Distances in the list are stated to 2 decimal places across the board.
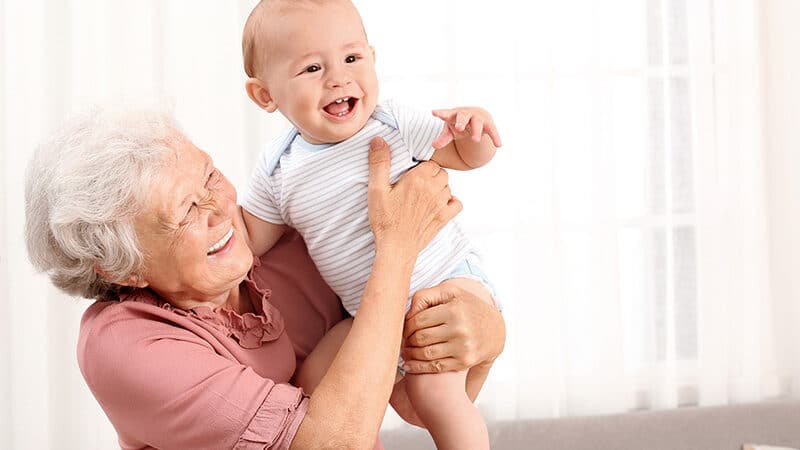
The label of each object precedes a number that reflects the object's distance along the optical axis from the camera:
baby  1.87
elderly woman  1.77
